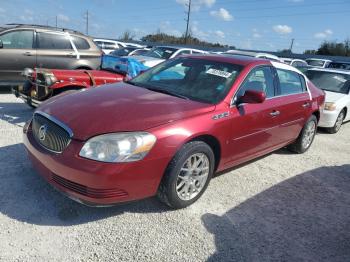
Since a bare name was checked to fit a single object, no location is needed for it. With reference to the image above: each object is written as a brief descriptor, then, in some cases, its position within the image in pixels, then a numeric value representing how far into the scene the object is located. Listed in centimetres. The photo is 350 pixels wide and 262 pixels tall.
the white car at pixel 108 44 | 2334
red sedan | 300
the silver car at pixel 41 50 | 842
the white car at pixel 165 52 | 1241
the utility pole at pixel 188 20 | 4841
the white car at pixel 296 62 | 1802
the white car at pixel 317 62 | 2059
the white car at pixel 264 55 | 1472
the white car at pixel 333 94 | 779
